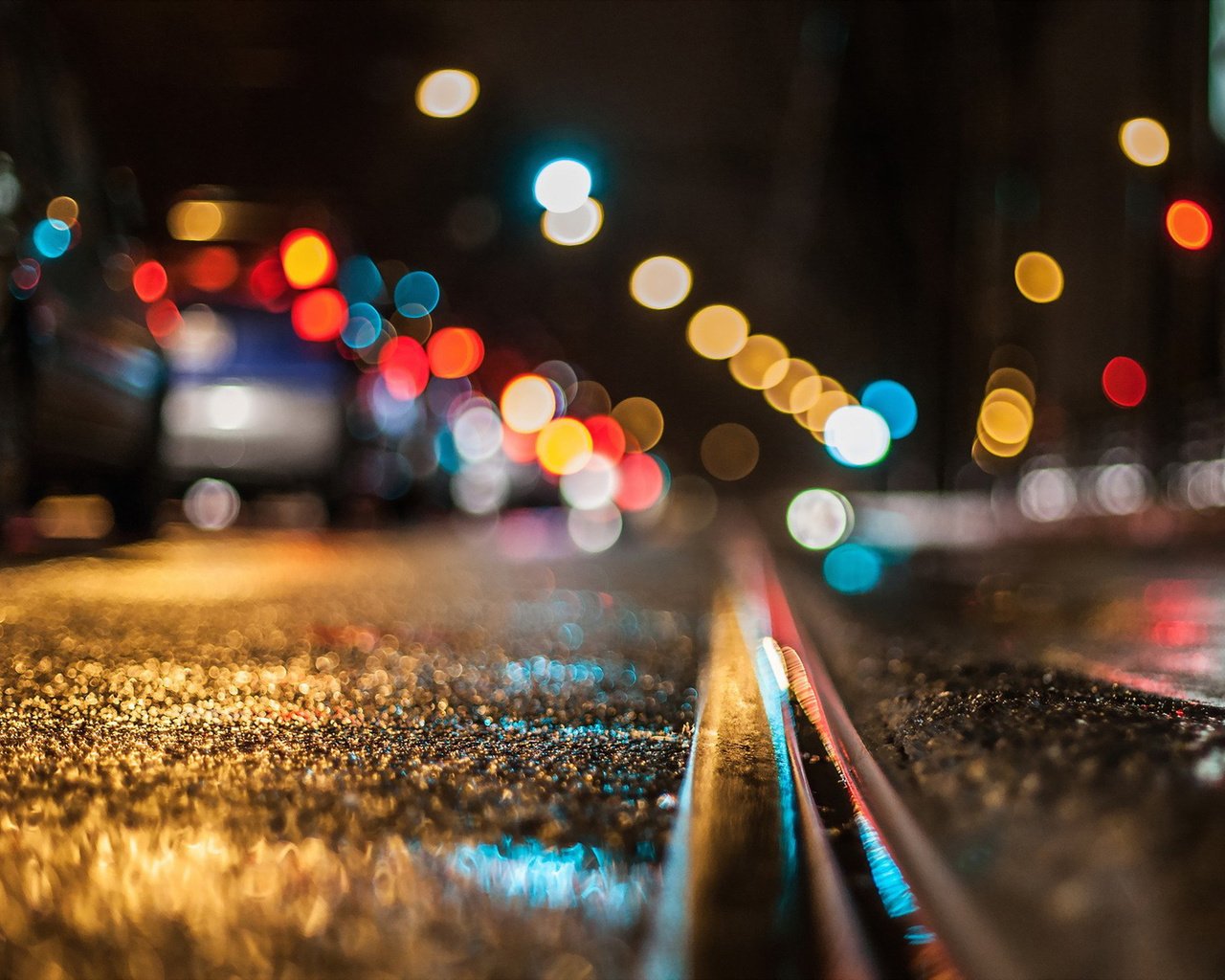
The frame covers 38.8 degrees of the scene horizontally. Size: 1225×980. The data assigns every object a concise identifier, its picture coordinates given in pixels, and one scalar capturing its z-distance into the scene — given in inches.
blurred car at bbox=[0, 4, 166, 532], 352.2
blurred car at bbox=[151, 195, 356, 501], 540.4
